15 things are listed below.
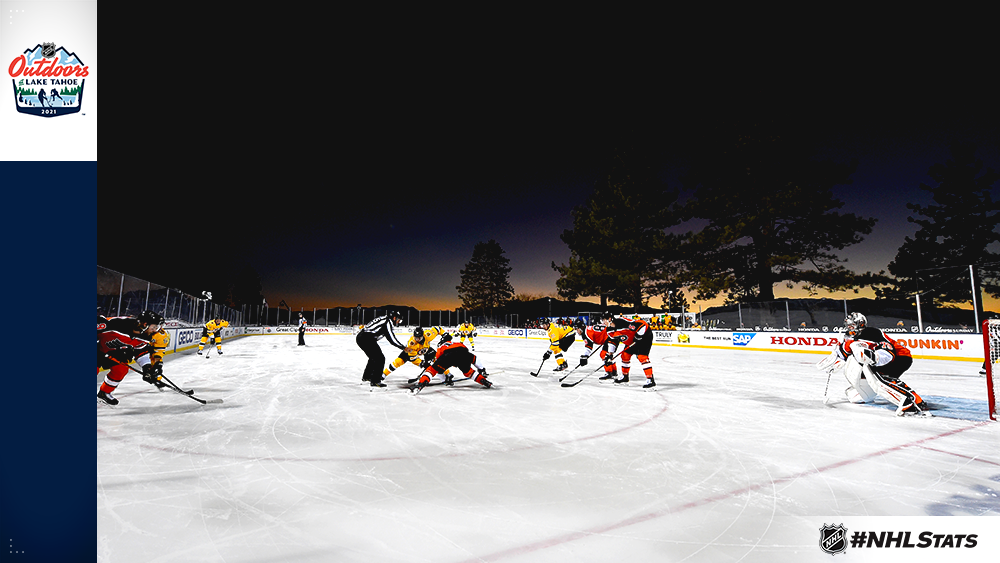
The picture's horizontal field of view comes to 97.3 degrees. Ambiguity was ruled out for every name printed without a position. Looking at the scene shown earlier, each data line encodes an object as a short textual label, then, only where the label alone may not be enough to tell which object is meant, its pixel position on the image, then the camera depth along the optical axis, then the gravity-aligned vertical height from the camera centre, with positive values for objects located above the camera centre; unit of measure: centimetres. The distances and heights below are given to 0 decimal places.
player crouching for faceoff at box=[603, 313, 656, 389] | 757 -63
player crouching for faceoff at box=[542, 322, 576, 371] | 935 -75
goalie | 500 -82
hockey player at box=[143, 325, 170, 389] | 619 -50
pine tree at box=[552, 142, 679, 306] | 3009 +488
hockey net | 480 -79
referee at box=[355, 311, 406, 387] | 749 -44
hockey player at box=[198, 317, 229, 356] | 1341 -38
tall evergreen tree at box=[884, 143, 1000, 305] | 2853 +449
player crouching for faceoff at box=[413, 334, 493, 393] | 698 -81
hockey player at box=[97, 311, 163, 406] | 578 -35
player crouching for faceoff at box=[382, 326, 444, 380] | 736 -68
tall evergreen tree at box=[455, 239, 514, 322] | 6109 +439
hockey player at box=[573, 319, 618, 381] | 841 -73
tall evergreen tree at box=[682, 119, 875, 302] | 2153 +407
